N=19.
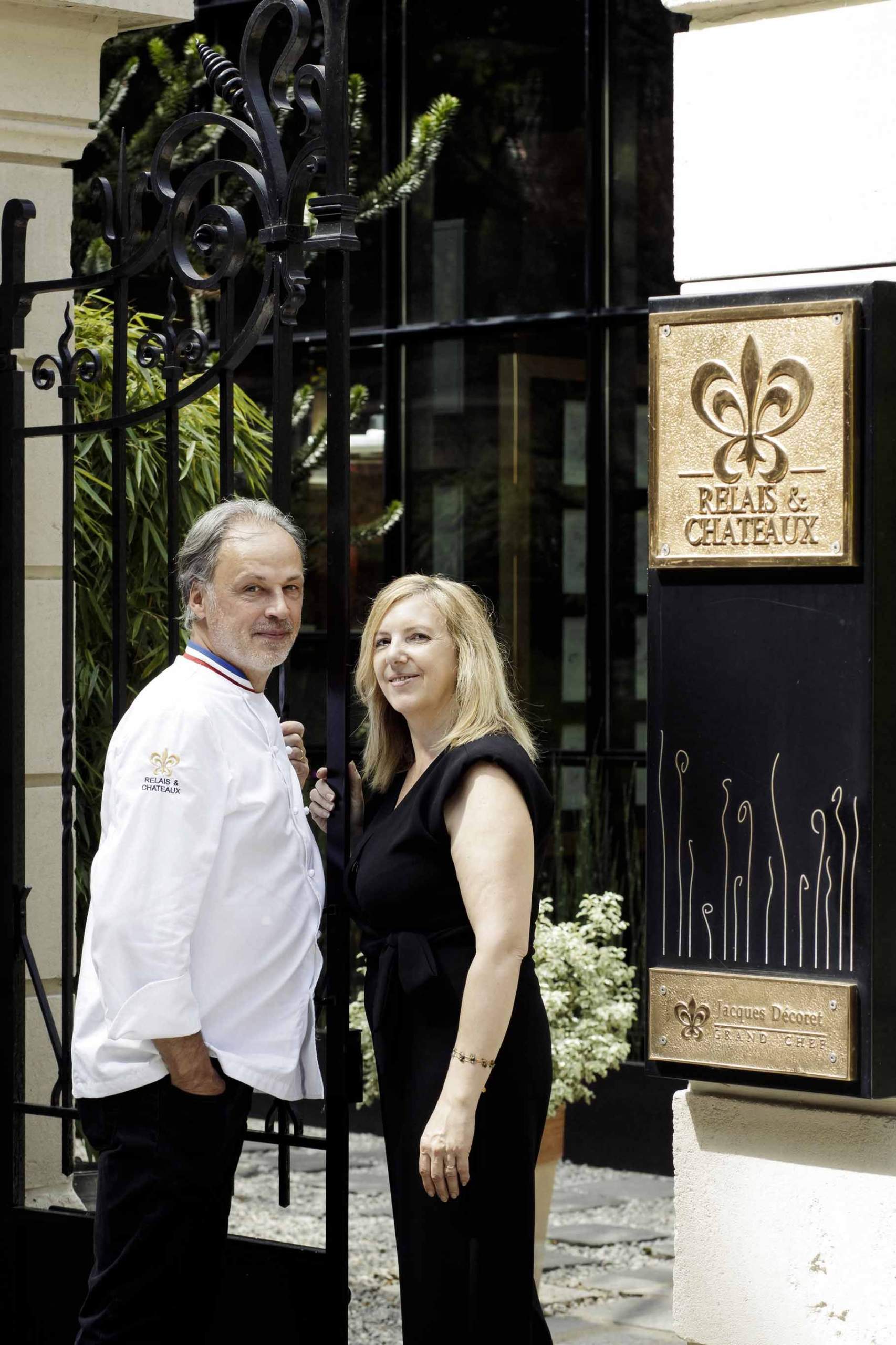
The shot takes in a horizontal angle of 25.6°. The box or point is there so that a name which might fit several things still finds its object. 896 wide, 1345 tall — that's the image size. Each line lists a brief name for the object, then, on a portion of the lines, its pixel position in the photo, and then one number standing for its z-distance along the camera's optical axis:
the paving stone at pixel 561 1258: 6.59
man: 3.46
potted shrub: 5.58
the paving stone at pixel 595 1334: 5.73
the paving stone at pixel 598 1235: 6.88
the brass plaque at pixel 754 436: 3.22
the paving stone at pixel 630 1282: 6.28
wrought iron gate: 3.80
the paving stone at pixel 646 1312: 5.90
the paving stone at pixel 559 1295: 6.15
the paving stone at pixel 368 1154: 8.28
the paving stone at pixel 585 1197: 7.38
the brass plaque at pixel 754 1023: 3.22
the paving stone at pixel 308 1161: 8.12
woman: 3.38
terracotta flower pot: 5.46
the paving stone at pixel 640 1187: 7.51
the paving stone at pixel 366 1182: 7.76
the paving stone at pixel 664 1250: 6.70
